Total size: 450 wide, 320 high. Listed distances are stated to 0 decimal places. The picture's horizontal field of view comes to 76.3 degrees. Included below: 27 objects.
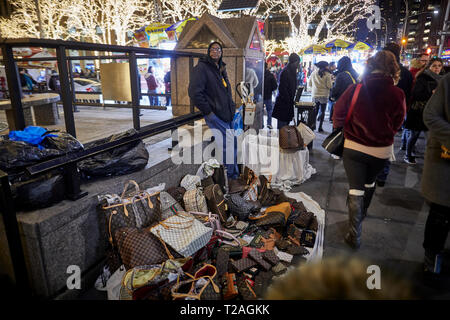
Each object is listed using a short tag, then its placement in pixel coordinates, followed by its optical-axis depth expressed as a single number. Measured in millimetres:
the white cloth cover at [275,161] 5152
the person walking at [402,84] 4491
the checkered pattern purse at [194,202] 3387
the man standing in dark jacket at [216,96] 3996
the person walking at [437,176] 2414
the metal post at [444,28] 11397
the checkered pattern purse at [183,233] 2602
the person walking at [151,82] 12945
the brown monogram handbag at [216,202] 3479
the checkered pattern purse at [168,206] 3074
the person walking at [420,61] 6520
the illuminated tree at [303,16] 23812
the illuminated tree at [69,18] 22469
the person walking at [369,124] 2855
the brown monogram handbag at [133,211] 2535
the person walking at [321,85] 8609
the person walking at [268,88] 8852
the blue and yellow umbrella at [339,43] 16859
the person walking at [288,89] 6754
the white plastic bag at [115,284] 2387
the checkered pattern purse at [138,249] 2418
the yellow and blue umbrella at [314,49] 18553
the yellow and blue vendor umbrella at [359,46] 17438
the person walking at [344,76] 6812
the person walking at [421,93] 5168
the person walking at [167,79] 12656
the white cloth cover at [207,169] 4070
